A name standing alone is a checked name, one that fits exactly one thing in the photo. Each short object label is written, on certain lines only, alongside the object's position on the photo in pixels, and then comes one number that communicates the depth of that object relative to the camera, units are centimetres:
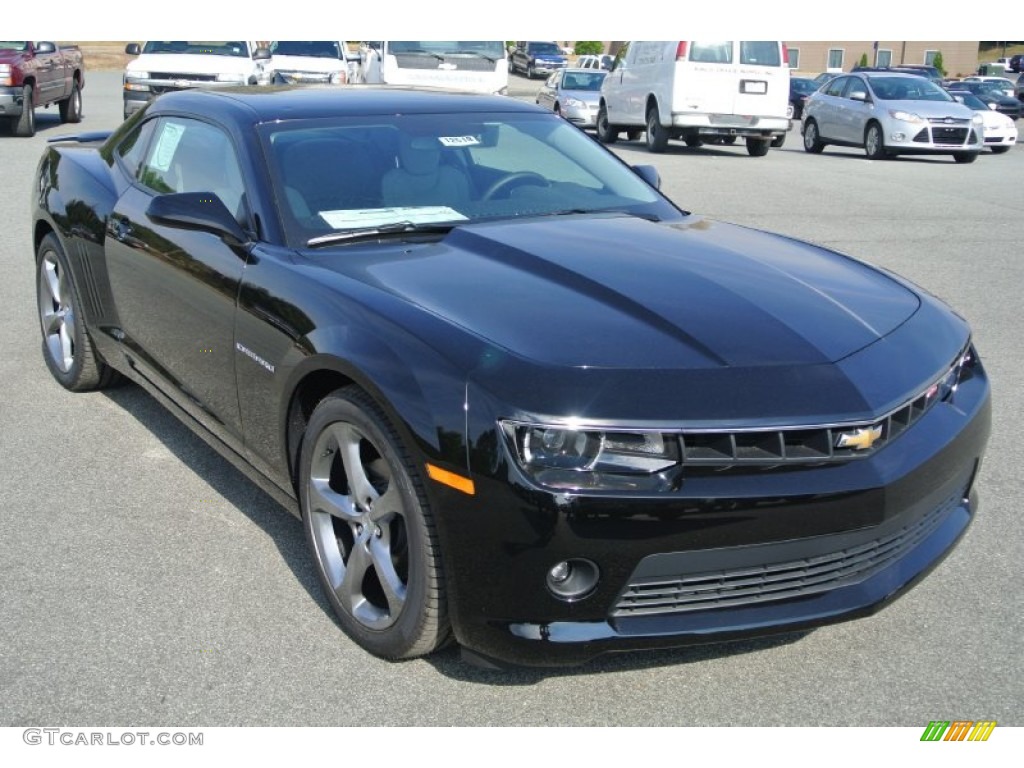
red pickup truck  1831
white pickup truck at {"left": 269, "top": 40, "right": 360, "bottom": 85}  2095
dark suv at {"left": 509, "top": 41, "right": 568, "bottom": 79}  5247
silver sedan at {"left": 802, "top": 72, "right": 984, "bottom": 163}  1966
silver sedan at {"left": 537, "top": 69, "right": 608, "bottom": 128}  2627
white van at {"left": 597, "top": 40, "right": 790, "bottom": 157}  1998
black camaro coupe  284
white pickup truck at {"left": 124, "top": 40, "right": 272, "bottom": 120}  1852
